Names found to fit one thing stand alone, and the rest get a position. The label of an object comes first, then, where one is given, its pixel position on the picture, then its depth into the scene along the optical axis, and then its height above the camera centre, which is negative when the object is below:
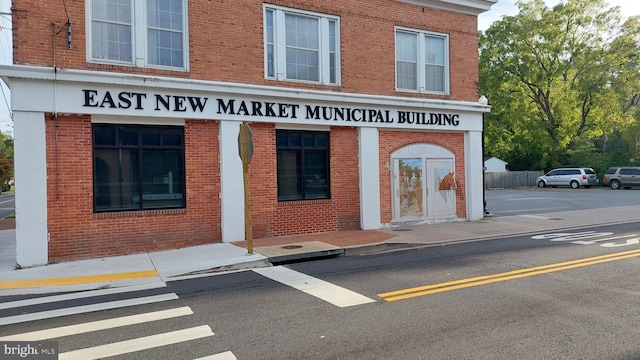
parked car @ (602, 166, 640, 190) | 33.94 -0.22
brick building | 9.52 +1.62
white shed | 45.03 +1.15
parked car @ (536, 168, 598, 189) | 36.03 -0.23
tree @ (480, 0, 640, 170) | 38.28 +9.07
